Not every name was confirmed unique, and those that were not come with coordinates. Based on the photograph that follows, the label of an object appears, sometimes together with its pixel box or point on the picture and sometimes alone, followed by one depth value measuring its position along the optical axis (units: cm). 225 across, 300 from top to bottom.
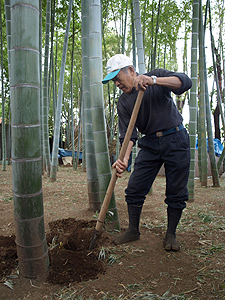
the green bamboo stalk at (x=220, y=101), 547
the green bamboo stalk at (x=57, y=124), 532
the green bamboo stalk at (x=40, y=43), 383
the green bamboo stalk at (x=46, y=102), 462
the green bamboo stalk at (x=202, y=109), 444
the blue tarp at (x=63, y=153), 1140
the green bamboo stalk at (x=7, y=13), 334
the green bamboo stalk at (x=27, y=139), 142
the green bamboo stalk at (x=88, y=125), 269
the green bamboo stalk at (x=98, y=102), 224
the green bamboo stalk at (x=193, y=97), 356
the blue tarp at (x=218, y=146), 805
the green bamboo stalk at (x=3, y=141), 730
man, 201
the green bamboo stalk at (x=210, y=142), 496
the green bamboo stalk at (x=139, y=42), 348
